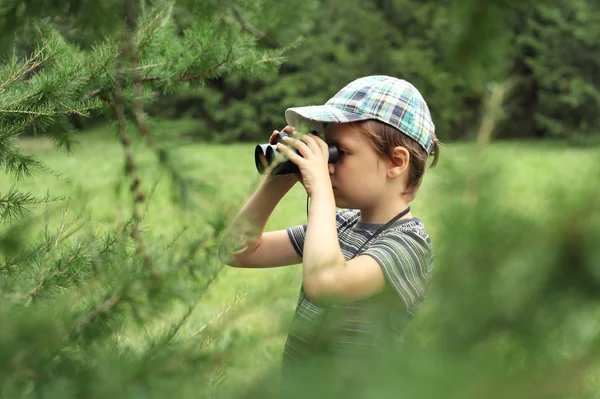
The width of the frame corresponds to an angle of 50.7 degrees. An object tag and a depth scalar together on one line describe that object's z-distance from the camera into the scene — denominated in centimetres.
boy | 119
